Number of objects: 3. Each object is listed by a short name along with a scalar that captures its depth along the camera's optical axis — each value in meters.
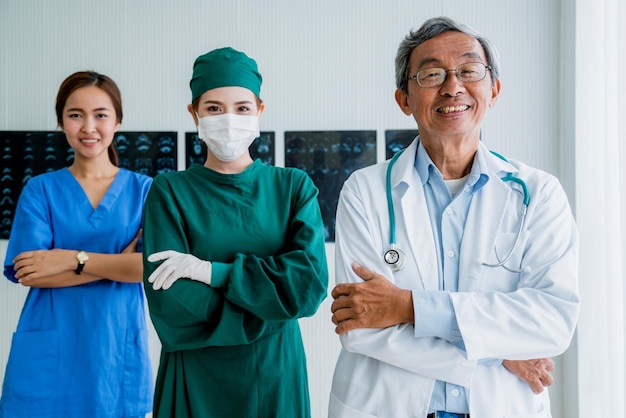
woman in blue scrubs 2.04
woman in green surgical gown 1.58
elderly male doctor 1.27
